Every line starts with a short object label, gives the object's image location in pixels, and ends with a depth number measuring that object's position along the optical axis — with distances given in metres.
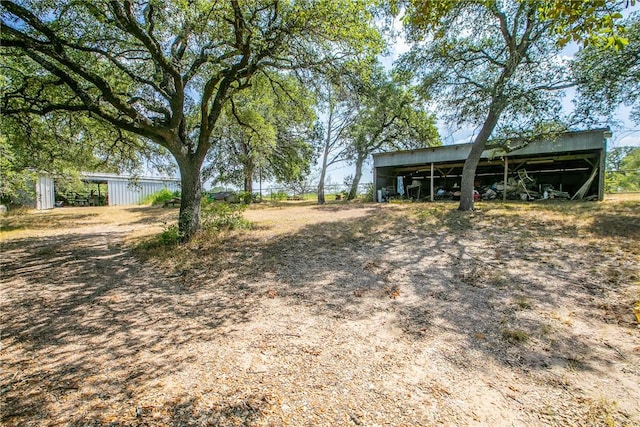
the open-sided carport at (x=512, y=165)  11.08
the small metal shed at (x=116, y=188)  17.43
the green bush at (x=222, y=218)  7.20
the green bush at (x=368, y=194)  17.52
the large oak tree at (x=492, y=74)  7.25
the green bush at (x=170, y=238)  6.15
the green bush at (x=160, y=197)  20.00
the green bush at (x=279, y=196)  24.88
